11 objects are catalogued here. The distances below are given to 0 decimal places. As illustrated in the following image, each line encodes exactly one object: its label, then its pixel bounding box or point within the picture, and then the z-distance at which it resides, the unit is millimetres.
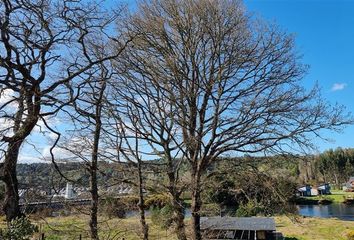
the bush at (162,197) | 9255
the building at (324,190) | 63628
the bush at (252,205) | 8168
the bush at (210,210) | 8555
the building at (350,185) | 63500
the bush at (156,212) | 17869
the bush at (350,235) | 18477
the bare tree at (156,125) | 8562
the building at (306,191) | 61812
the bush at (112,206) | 10758
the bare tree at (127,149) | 8500
